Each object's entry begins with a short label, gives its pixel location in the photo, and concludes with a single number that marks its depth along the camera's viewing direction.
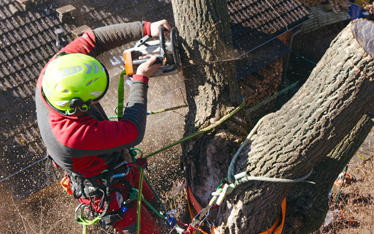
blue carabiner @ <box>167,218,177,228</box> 4.72
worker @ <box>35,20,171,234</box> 3.45
